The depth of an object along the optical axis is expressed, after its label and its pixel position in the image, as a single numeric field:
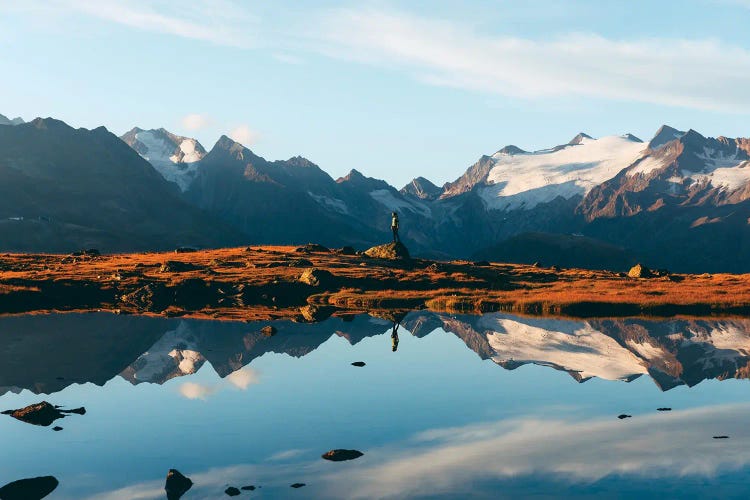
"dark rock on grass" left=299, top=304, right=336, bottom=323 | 94.39
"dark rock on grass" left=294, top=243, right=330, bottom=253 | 151.75
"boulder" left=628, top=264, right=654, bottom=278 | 139.62
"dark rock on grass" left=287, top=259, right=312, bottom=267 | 132.50
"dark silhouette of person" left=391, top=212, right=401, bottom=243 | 125.22
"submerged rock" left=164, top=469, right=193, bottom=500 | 34.97
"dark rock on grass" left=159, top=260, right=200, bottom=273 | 128.12
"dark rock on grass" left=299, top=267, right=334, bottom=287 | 118.69
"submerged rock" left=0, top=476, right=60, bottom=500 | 34.56
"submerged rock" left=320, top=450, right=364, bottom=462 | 39.75
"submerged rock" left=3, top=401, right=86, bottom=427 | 47.34
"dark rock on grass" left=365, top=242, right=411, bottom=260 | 142.75
